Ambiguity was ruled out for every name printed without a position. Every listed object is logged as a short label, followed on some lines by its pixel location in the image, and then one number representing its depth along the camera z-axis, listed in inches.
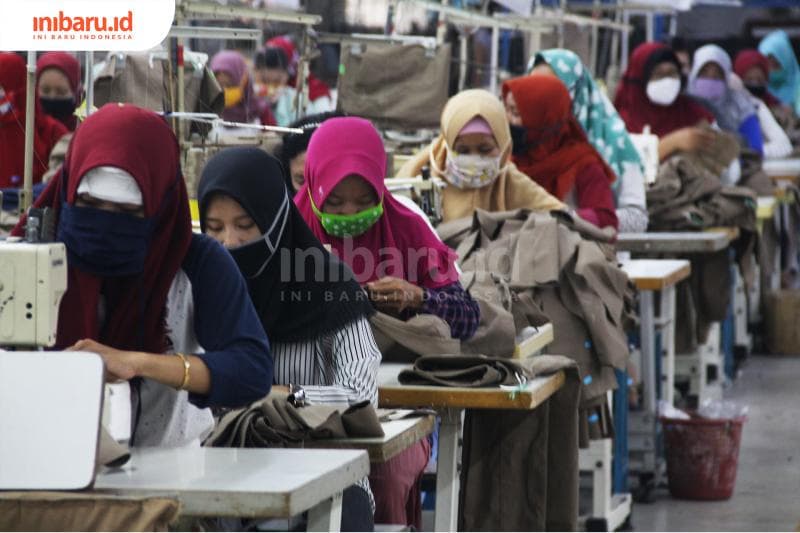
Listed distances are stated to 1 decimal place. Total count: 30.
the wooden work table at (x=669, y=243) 529.7
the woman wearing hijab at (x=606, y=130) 533.3
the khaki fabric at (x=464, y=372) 293.7
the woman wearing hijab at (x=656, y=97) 727.7
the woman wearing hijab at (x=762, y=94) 882.1
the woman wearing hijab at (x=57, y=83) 485.4
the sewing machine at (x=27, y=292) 192.4
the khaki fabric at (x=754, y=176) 718.5
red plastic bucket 460.8
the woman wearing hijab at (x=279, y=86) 763.4
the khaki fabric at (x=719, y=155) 651.5
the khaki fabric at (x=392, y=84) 572.7
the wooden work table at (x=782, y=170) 831.7
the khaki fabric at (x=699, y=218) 568.7
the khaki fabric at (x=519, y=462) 323.3
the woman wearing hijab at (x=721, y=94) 817.5
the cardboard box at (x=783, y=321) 718.5
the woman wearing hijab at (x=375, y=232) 317.7
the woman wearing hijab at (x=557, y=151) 481.7
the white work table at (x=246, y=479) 185.0
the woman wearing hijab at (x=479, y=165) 426.9
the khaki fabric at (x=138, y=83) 322.7
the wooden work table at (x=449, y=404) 289.0
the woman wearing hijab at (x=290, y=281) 263.6
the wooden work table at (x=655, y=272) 450.9
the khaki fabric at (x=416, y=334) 315.6
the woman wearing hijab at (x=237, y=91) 490.6
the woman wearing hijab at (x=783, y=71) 1098.1
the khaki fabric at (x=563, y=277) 379.2
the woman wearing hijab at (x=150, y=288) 213.8
